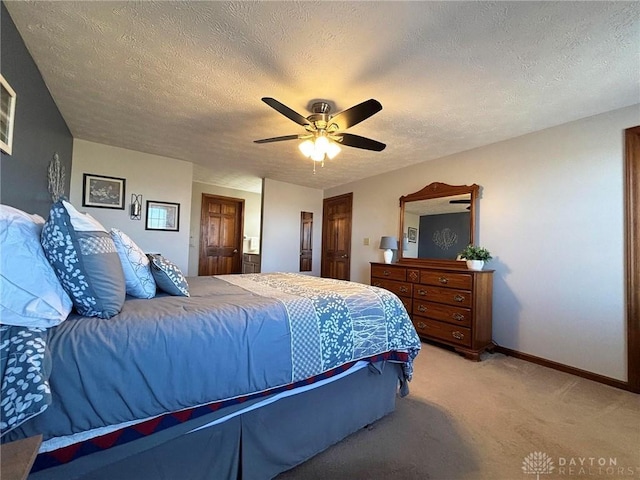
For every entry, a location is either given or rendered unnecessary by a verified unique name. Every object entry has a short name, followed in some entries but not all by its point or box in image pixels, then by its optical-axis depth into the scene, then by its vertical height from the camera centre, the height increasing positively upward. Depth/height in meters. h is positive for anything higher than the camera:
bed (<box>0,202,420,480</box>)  0.84 -0.46
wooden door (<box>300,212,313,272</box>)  5.58 +0.13
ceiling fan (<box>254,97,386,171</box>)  2.12 +0.96
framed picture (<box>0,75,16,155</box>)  1.54 +0.73
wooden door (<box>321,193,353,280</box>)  5.18 +0.22
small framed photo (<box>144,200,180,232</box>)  3.82 +0.39
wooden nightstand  0.54 -0.46
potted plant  3.01 -0.05
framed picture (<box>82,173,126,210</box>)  3.43 +0.65
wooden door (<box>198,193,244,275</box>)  5.77 +0.21
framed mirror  3.38 +0.37
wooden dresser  2.85 -0.60
